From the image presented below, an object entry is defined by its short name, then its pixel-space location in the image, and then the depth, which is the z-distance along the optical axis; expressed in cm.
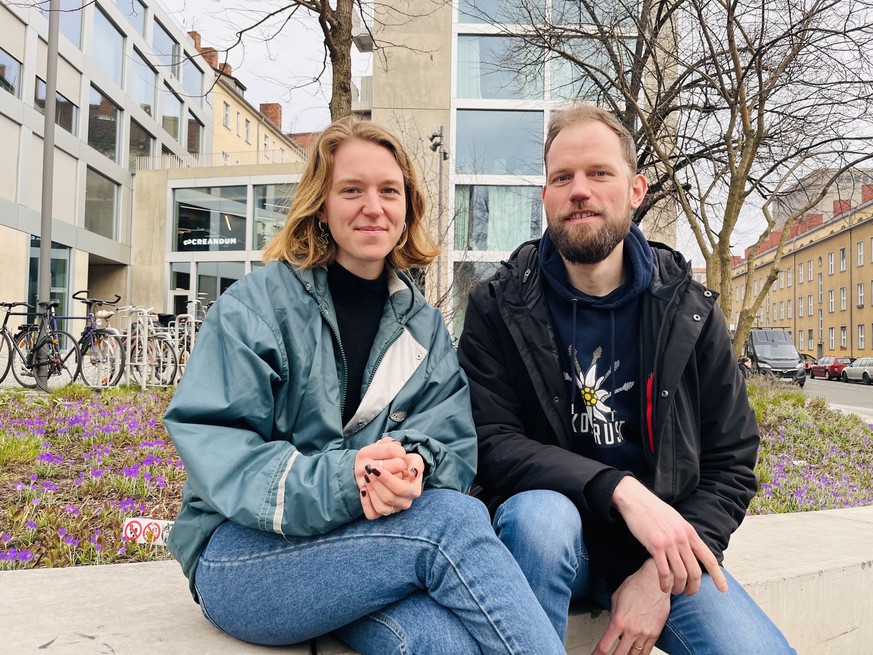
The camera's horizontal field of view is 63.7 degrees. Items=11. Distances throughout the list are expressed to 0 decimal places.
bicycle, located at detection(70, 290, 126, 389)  834
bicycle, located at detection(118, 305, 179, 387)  852
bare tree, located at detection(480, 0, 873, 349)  755
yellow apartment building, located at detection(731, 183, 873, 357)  4922
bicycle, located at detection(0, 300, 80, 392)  866
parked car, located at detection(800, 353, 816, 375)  4334
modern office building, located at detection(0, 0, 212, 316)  2139
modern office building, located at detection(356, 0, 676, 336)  2348
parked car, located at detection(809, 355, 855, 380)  4112
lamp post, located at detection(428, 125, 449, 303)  1246
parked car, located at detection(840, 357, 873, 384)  3672
